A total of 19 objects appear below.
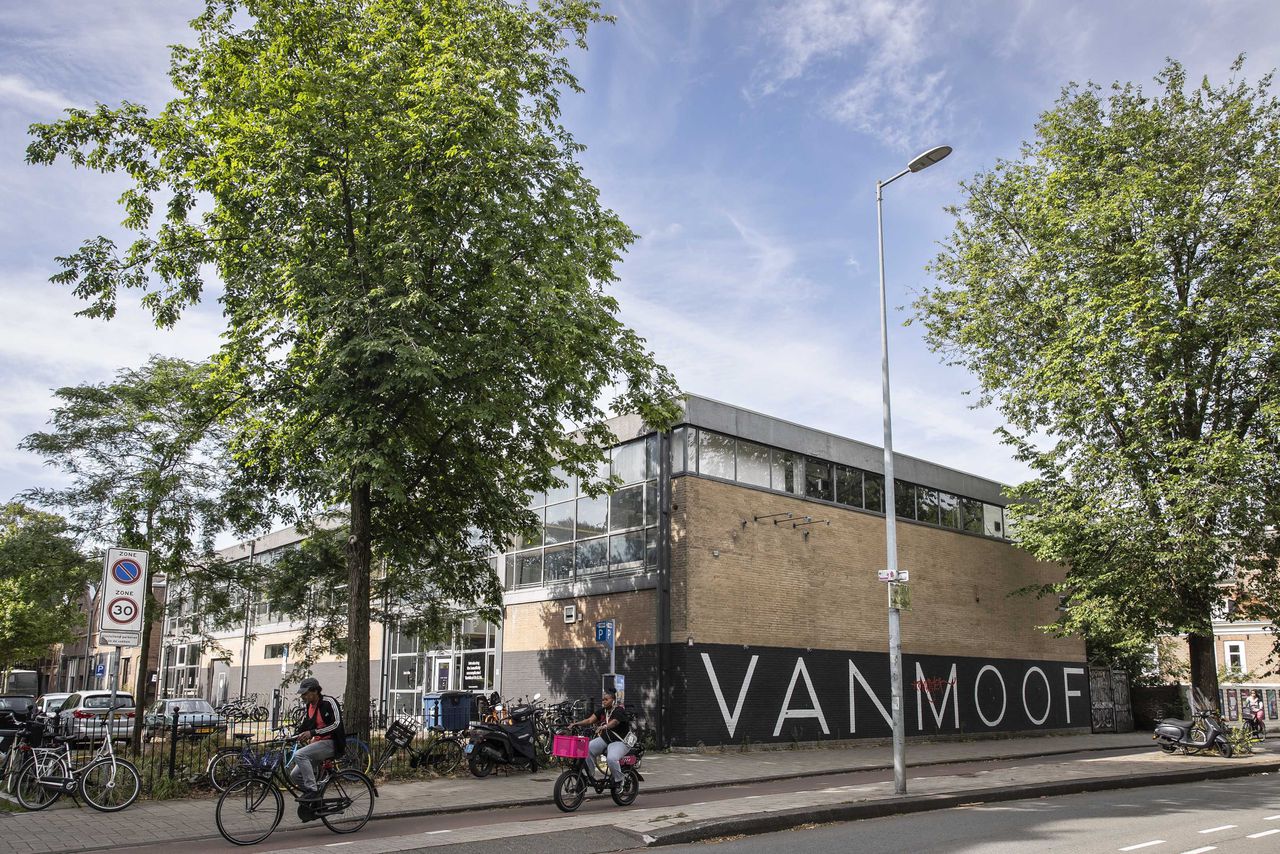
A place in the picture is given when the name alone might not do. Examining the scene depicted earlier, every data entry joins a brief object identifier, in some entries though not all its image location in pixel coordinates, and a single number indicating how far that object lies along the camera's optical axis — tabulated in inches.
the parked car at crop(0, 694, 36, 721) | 955.7
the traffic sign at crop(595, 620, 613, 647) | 743.7
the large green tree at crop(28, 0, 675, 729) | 569.0
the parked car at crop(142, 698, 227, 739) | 1043.2
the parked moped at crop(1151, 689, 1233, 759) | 828.0
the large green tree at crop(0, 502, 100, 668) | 809.5
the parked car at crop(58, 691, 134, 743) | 879.7
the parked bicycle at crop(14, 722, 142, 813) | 466.0
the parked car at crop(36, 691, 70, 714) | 1108.1
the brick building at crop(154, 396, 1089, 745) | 815.7
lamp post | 534.8
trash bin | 676.1
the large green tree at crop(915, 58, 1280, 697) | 842.8
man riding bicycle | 405.7
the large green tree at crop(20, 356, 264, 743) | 792.9
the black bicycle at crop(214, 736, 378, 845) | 394.9
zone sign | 447.2
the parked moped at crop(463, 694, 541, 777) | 613.3
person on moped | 484.7
